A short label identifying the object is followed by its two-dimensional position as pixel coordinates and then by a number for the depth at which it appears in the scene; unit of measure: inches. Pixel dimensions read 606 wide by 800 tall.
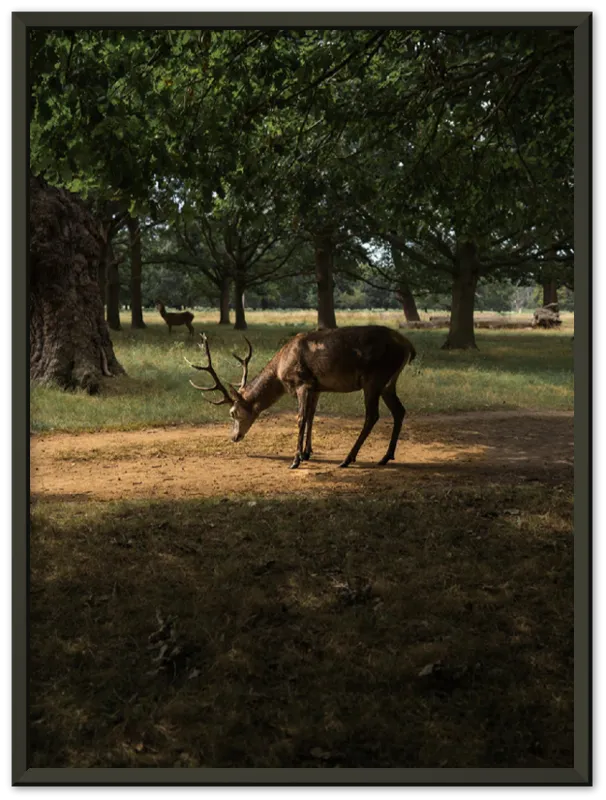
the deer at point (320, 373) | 343.3
